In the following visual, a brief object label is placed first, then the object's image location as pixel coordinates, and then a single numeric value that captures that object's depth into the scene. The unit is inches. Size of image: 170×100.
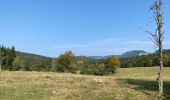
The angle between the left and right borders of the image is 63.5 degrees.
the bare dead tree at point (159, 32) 407.8
